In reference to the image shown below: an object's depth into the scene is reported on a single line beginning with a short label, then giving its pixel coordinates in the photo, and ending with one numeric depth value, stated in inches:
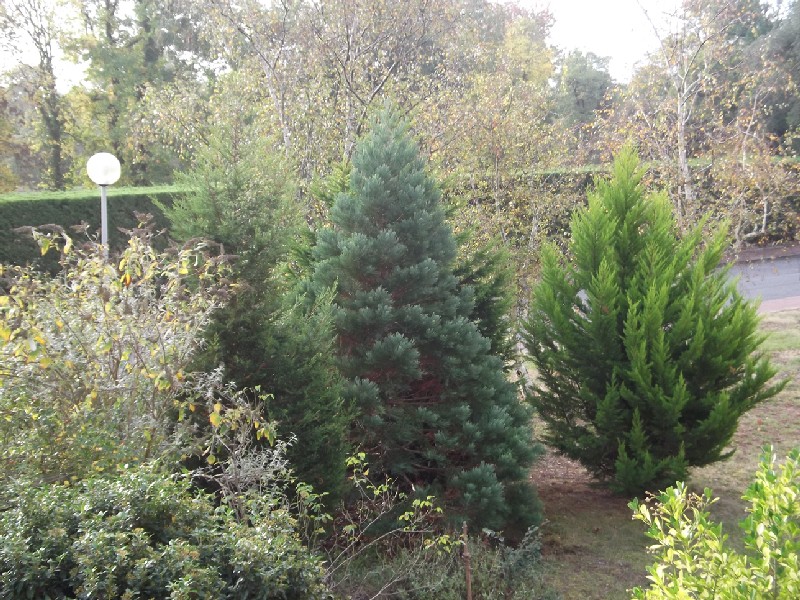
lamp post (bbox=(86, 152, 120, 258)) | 368.5
